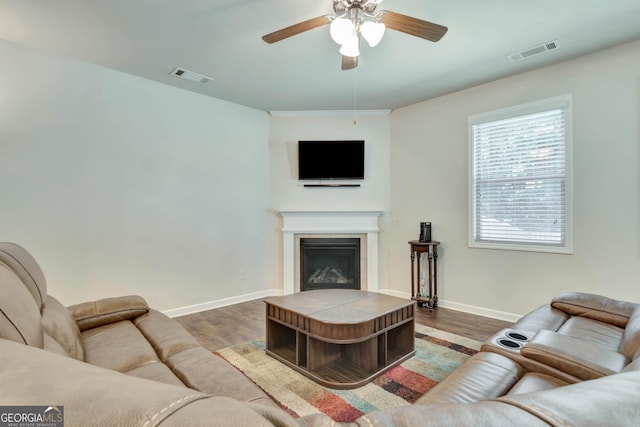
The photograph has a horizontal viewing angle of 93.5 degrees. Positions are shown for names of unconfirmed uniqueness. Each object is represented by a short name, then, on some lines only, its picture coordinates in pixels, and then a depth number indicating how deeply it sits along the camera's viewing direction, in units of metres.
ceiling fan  1.87
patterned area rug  1.86
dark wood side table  3.88
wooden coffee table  2.12
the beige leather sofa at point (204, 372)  0.40
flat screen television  4.42
